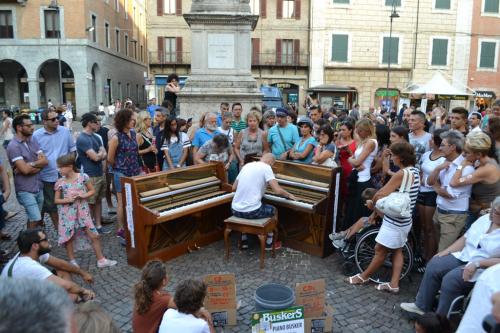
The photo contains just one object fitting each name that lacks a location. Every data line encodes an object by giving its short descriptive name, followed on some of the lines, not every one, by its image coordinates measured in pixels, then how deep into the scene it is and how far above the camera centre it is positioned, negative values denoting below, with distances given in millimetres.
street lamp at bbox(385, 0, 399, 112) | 28811 +2405
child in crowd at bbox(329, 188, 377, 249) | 4809 -1532
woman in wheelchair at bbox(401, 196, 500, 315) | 3441 -1419
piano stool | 5031 -1543
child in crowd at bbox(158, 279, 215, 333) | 2879 -1499
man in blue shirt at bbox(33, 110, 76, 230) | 5836 -732
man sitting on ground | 3379 -1360
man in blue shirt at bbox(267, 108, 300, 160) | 6770 -607
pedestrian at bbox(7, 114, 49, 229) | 5266 -845
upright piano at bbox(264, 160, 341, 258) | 5348 -1342
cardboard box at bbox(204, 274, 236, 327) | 3795 -1815
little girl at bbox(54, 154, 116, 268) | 4902 -1265
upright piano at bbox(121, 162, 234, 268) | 4961 -1373
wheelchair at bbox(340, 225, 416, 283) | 4688 -1783
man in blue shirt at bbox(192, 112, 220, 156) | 6699 -554
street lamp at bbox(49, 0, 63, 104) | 27886 +3528
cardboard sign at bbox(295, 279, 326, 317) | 3650 -1708
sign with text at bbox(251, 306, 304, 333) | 3365 -1781
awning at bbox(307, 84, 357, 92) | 25984 +682
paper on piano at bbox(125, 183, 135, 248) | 4926 -1348
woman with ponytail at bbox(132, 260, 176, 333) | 3188 -1548
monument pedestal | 9070 +855
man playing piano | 5160 -1114
